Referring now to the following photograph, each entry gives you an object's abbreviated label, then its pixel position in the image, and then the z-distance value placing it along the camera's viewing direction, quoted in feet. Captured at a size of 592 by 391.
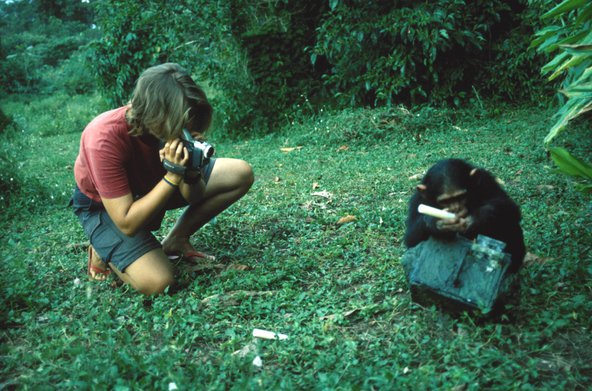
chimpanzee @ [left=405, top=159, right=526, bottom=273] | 8.91
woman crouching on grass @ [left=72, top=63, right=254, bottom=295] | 10.52
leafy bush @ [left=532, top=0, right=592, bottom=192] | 9.36
